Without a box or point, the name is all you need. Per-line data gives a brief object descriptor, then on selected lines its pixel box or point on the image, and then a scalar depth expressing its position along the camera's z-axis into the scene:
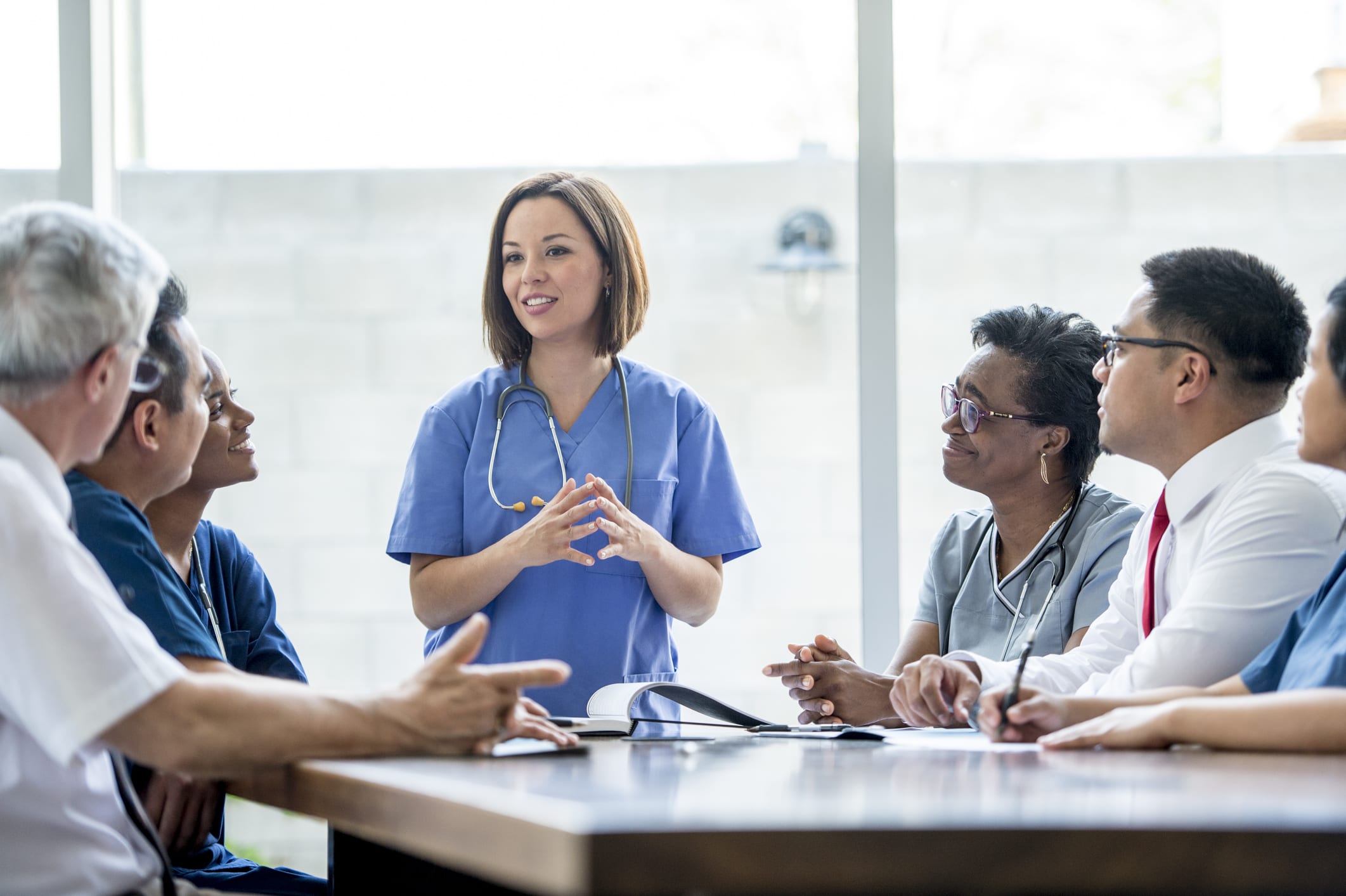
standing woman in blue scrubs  3.86
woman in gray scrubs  3.80
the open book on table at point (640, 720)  3.47
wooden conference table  2.26
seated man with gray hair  2.95
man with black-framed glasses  3.43
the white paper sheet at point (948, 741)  3.33
